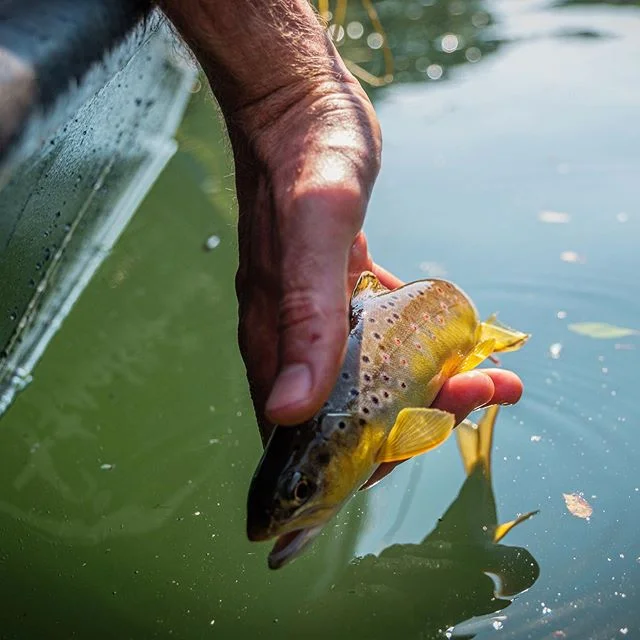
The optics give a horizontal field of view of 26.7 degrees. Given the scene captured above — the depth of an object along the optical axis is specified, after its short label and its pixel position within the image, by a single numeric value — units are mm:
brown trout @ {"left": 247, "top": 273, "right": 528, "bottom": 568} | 419
